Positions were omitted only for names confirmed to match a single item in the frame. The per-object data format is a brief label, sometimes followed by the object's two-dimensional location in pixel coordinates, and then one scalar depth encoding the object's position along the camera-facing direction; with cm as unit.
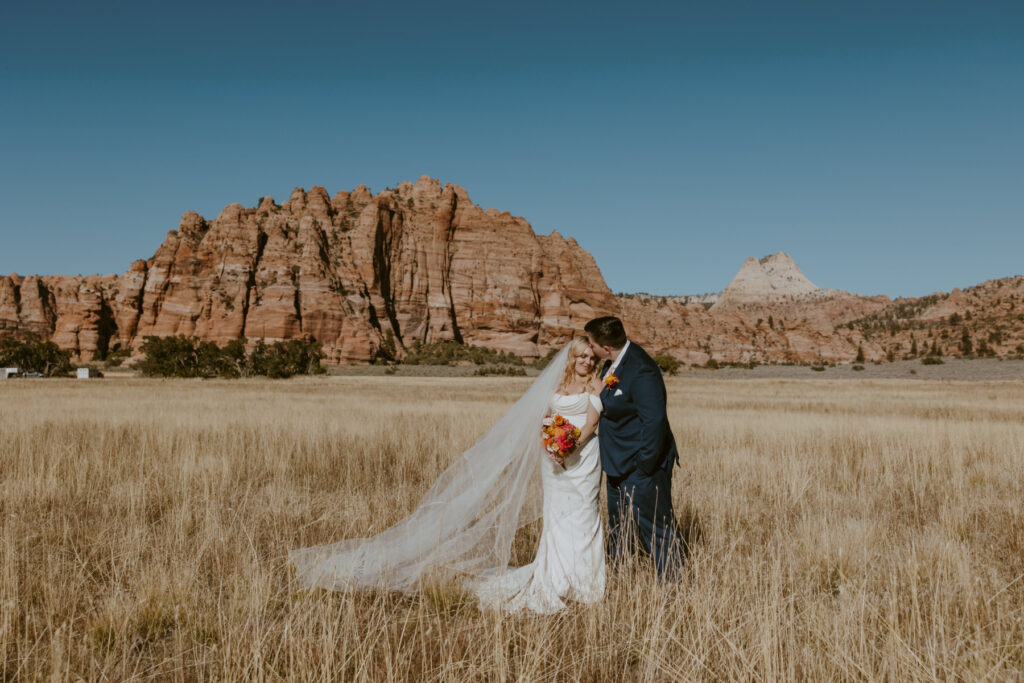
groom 430
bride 422
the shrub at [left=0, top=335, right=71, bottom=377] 5806
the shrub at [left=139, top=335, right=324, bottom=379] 5088
